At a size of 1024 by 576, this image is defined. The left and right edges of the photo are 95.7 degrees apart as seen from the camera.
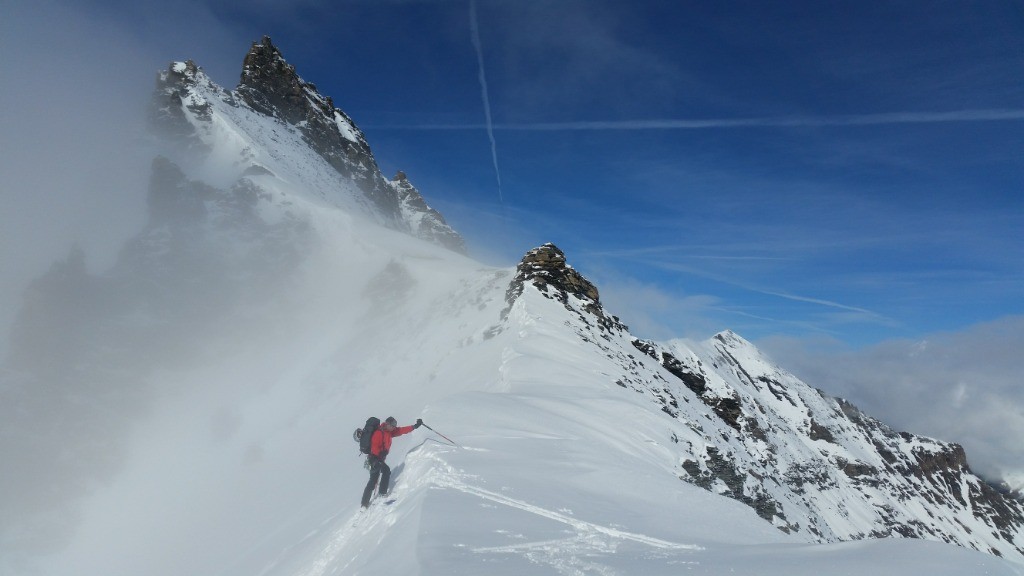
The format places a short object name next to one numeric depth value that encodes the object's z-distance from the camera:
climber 9.49
